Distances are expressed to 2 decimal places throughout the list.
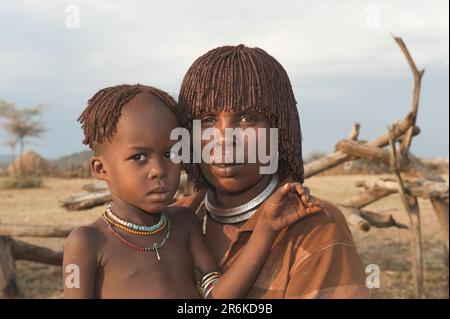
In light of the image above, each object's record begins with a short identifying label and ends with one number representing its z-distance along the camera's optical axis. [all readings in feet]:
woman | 6.73
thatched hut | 87.97
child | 6.47
